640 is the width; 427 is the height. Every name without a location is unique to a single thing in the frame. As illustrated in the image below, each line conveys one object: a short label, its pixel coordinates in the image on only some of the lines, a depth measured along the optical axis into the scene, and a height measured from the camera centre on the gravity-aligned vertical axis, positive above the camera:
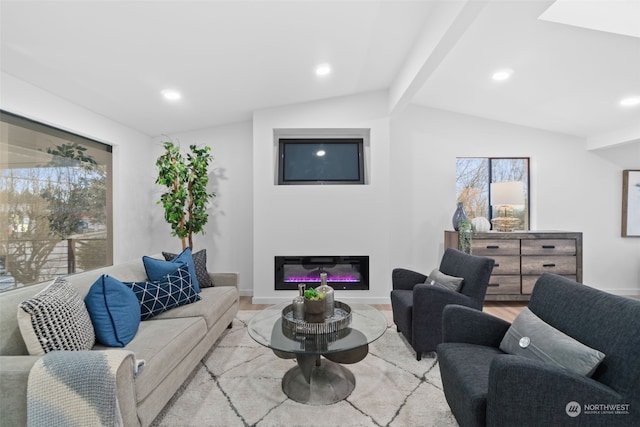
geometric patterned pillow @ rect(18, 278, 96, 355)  1.41 -0.55
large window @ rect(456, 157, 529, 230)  4.44 +0.45
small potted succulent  2.07 -0.66
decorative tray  1.99 -0.78
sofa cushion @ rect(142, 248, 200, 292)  2.54 -0.50
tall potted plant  3.79 +0.28
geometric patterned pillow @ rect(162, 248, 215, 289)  3.06 -0.58
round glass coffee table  1.83 -0.97
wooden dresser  3.85 -0.59
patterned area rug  1.76 -1.23
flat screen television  4.18 +0.70
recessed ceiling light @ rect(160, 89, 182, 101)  3.12 +1.25
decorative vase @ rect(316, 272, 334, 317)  2.15 -0.64
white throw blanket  1.26 -0.78
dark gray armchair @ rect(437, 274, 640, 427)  1.17 -0.71
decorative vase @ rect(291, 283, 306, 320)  2.16 -0.71
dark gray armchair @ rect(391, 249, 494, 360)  2.39 -0.74
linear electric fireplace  4.06 -0.83
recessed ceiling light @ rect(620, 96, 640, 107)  3.17 +1.18
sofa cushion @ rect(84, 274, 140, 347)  1.75 -0.62
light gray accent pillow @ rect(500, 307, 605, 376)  1.28 -0.65
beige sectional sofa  1.29 -0.81
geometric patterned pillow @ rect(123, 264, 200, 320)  2.24 -0.65
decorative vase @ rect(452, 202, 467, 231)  3.96 -0.07
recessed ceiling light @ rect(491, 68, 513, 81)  3.09 +1.44
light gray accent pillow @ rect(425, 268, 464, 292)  2.54 -0.62
